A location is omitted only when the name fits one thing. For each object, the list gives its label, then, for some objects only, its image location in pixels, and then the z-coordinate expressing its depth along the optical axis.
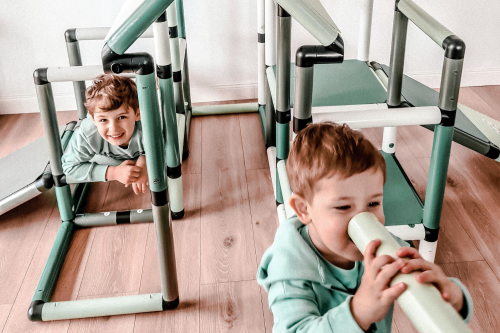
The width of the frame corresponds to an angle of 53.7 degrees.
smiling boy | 1.44
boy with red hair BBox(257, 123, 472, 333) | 0.68
